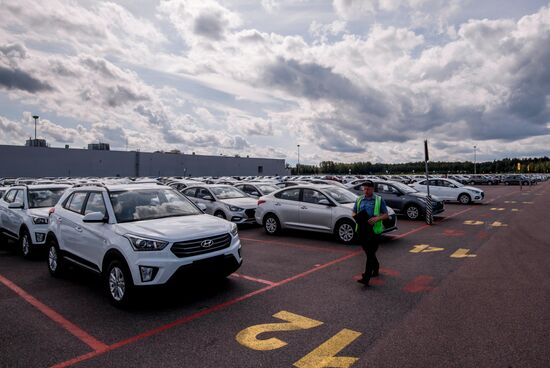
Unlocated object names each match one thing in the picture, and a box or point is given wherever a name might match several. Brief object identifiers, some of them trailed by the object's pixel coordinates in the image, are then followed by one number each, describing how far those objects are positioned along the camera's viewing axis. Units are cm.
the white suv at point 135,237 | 498
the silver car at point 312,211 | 1005
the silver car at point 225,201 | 1282
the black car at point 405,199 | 1508
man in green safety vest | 622
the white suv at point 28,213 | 834
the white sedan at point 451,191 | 2227
